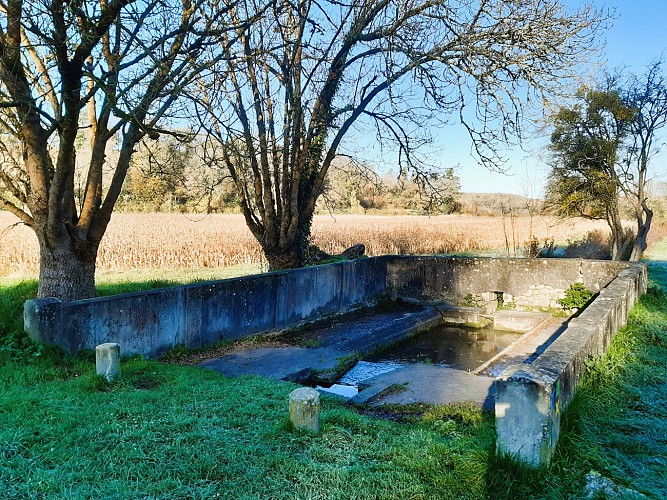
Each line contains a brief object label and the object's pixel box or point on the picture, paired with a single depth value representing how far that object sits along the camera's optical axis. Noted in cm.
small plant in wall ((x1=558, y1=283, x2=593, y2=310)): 1142
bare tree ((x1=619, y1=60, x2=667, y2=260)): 1698
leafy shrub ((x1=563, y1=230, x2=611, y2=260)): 2072
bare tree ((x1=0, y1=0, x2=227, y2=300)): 558
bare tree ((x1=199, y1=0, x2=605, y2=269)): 1052
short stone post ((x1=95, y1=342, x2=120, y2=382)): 538
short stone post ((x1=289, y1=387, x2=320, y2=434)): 419
